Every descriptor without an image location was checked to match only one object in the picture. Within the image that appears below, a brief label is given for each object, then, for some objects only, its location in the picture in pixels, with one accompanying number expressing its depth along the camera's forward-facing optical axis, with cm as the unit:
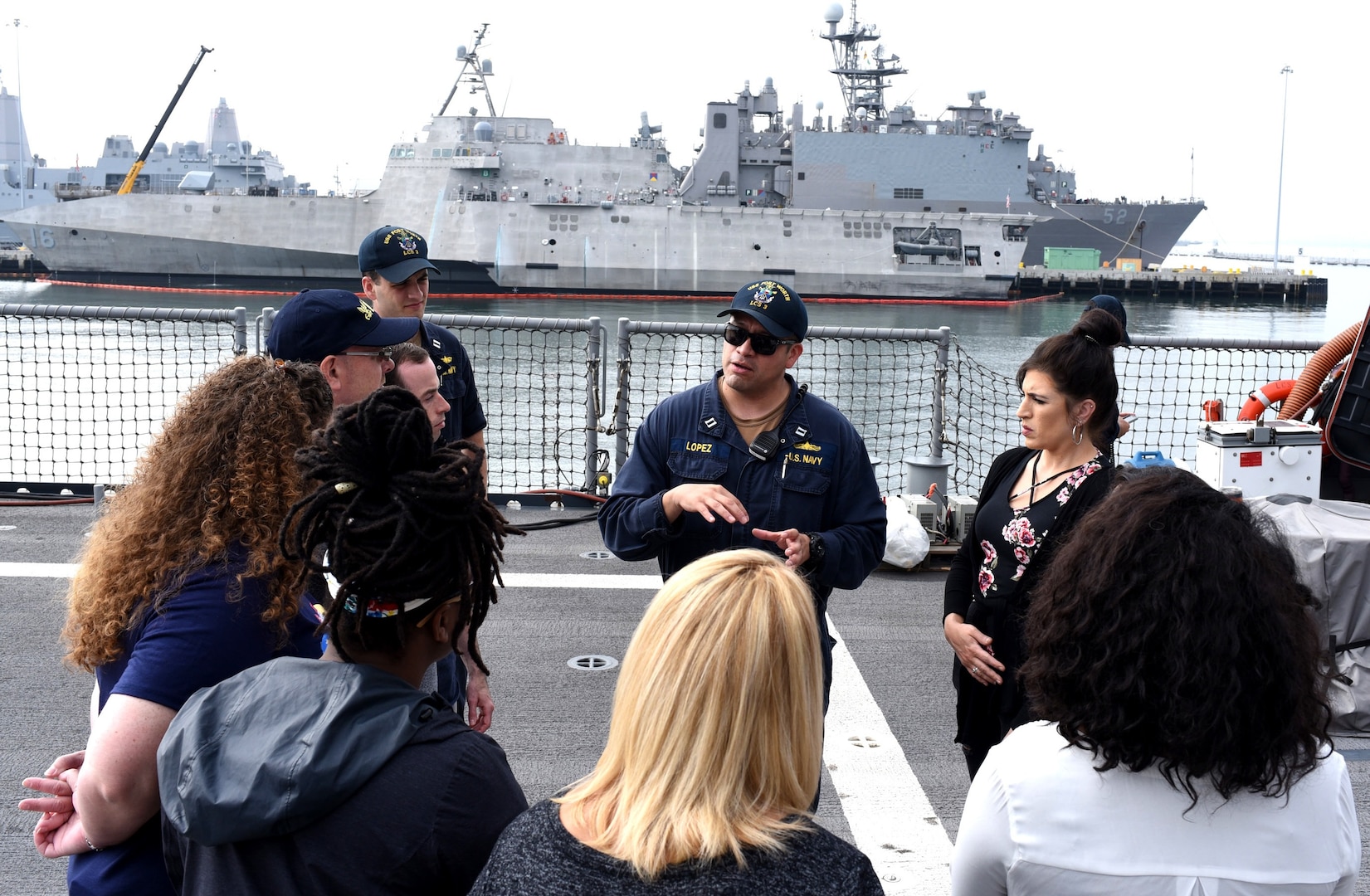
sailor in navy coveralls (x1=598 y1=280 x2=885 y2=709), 280
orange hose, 507
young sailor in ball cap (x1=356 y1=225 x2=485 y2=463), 370
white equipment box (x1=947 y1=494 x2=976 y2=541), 599
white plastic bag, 578
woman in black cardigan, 278
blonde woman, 122
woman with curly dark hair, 142
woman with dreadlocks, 133
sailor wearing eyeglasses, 271
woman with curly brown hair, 161
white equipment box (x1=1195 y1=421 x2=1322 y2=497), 485
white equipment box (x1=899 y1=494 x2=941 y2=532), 612
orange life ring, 543
